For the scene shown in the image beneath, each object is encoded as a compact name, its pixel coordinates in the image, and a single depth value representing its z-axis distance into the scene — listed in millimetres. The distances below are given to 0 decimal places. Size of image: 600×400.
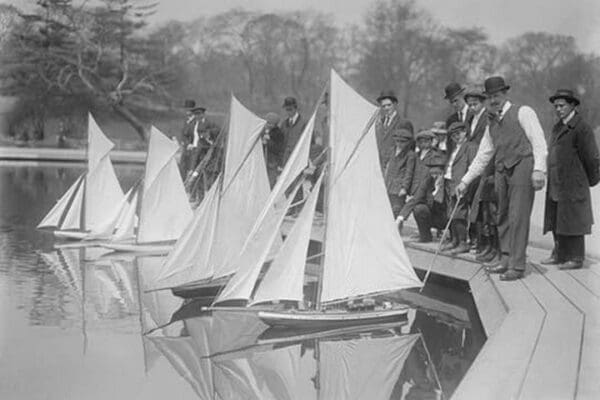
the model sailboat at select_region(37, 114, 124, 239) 9734
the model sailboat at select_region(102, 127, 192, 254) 8320
